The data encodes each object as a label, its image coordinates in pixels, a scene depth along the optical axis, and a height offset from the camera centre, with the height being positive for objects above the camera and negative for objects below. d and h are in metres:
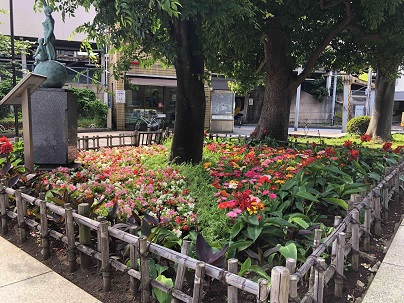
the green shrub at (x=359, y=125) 18.25 -0.74
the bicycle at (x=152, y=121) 21.56 -0.93
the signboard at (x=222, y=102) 22.33 +0.33
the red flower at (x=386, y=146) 6.86 -0.66
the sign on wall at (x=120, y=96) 20.82 +0.53
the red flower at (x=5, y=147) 5.96 -0.74
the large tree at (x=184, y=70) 6.18 +0.67
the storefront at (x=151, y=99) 21.98 +0.42
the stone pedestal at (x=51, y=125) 6.32 -0.38
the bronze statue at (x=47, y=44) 6.52 +1.08
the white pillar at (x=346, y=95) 20.35 +0.85
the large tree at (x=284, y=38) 8.73 +1.89
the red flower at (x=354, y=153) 5.48 -0.65
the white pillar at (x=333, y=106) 33.91 +0.37
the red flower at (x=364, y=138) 6.71 -0.52
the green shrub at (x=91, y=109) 21.81 -0.28
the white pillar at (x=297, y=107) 26.06 +0.15
